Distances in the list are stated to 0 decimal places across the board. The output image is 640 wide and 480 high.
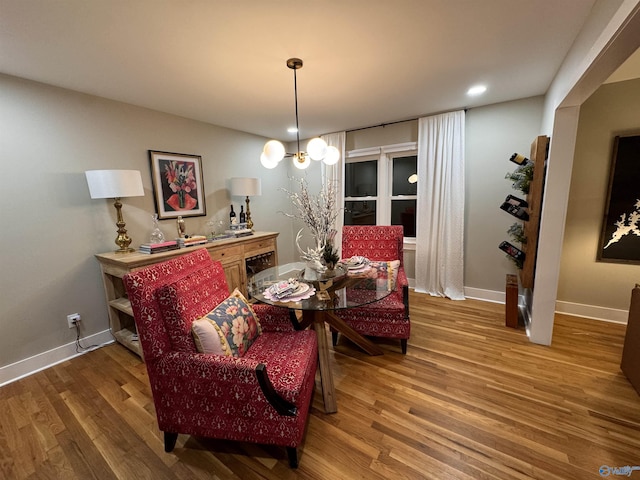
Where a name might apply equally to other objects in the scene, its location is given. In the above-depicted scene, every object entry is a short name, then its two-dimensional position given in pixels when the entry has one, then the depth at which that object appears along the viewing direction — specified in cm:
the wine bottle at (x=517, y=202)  255
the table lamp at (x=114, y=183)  218
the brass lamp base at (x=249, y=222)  365
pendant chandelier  191
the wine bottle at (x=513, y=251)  254
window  372
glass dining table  164
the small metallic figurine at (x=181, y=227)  281
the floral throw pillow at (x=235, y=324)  142
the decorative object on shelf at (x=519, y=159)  247
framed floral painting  284
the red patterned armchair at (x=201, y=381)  123
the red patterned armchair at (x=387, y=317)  215
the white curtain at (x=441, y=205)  317
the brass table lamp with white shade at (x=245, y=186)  337
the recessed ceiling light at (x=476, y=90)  246
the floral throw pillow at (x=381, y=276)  194
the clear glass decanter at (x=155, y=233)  266
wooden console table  227
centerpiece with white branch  198
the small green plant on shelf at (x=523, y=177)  243
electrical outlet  232
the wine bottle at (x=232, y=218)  353
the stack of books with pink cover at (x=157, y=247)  240
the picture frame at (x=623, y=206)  241
